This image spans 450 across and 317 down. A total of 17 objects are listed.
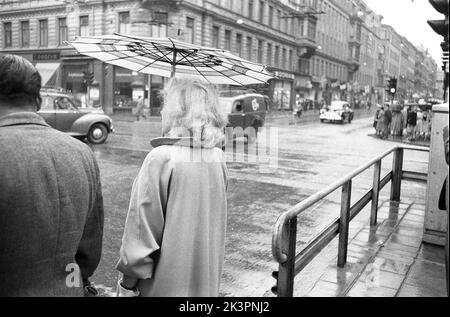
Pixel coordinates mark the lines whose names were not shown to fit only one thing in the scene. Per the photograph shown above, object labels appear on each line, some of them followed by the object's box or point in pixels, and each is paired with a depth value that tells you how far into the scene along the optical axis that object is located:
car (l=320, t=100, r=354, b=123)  33.88
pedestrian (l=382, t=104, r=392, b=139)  22.34
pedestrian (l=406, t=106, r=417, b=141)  22.42
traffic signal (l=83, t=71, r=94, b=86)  31.50
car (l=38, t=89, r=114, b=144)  14.27
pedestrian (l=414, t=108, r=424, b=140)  22.34
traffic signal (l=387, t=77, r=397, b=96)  28.01
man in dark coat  1.71
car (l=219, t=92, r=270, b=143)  17.41
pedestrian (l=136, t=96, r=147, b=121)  28.34
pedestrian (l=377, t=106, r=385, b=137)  22.64
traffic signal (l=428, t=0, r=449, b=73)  4.29
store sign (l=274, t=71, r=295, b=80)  48.03
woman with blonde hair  2.10
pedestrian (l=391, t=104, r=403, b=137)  23.84
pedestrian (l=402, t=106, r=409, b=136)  24.22
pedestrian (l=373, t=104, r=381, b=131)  25.45
